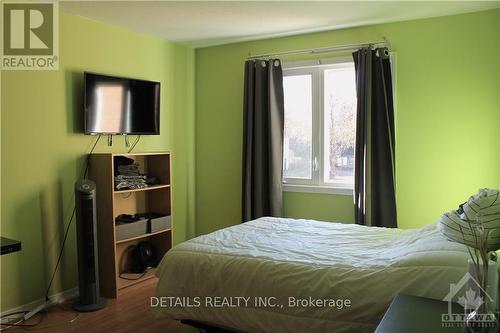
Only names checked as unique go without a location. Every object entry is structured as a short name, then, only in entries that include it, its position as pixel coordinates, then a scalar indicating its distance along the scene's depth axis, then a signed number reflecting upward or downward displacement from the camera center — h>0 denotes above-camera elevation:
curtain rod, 3.79 +1.09
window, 4.11 +0.33
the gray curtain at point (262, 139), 4.26 +0.20
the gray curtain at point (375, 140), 3.70 +0.16
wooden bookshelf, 3.57 -0.48
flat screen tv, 3.57 +0.51
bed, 1.99 -0.63
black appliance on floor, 3.34 -0.71
